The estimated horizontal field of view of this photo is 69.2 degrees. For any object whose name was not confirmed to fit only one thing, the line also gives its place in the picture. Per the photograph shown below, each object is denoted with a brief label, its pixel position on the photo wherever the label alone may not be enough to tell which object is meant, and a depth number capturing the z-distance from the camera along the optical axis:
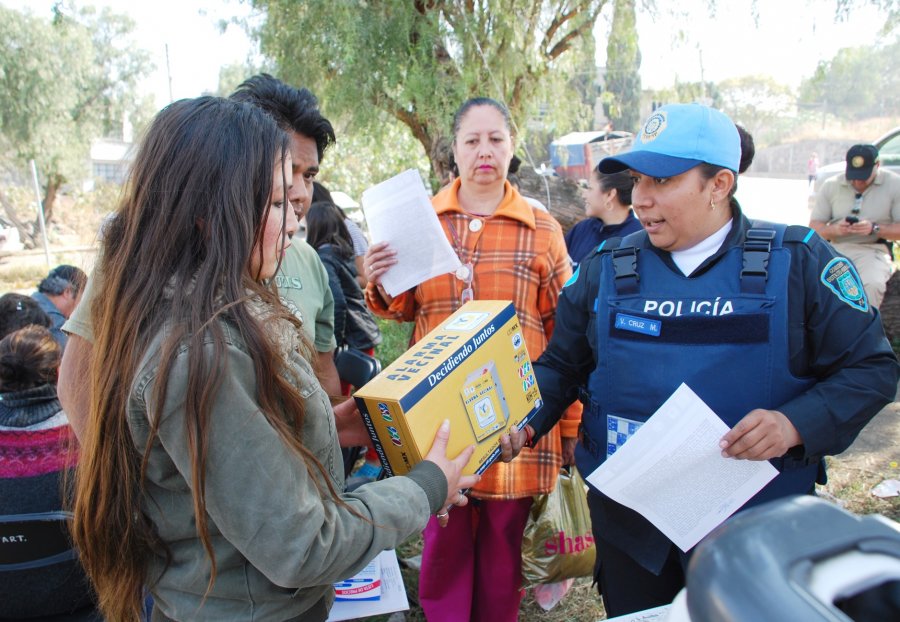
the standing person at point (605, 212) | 3.91
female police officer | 1.58
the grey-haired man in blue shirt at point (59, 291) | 4.64
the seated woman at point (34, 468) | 1.97
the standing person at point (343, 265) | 4.02
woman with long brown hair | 1.06
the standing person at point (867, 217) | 5.29
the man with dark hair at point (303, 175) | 2.09
